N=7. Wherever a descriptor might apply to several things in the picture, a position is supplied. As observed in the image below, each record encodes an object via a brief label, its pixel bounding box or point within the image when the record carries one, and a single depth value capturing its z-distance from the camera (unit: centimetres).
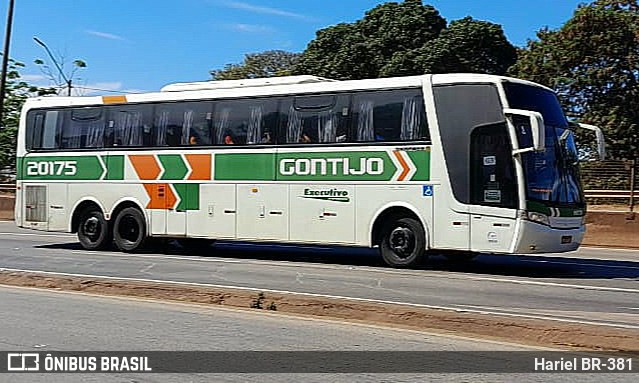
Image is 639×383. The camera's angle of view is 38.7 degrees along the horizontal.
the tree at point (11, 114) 4700
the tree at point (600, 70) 3444
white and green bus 1561
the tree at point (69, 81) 4614
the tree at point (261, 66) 6356
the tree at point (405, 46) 4150
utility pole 3209
